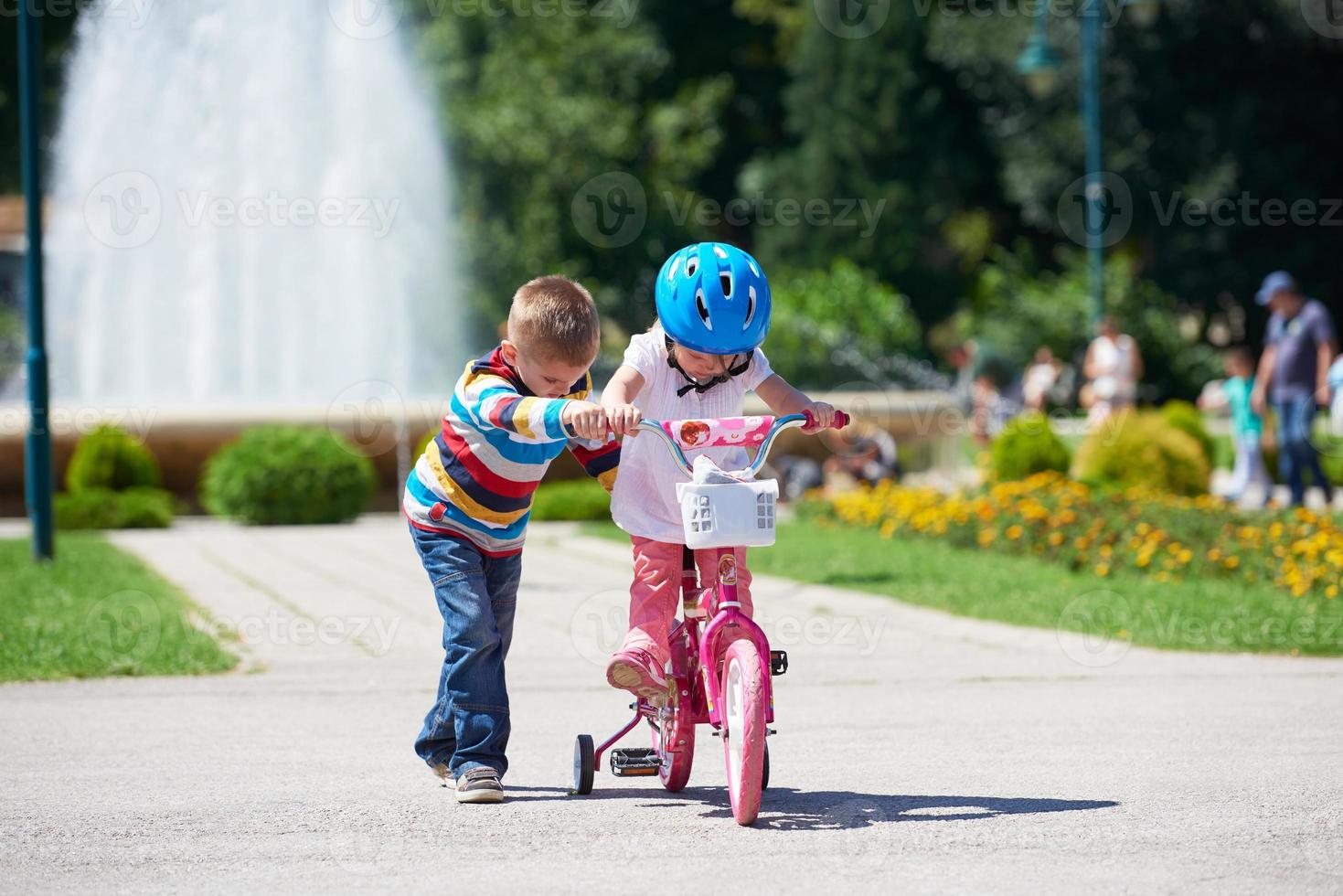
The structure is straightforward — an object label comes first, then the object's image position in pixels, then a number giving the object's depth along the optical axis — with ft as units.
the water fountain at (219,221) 73.46
